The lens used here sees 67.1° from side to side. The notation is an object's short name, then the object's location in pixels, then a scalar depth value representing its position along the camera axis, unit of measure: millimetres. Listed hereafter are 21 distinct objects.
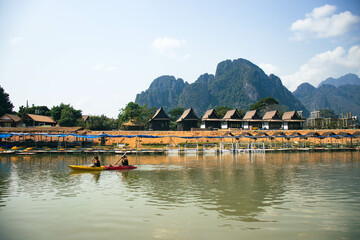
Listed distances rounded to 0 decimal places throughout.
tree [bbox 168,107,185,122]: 116019
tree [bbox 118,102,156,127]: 83094
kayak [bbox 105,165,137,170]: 24336
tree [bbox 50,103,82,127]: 68750
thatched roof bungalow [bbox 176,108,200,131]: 66875
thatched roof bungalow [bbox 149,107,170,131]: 65875
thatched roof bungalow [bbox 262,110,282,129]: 68062
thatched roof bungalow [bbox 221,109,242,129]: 67750
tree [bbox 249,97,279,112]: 92069
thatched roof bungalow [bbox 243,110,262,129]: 68000
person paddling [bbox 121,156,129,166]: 25248
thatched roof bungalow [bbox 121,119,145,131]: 64125
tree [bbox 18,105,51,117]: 76269
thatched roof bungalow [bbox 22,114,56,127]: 62906
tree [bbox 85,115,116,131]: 67875
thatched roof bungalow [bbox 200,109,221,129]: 68562
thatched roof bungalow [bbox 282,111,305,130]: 67812
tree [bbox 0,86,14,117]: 69938
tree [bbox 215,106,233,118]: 95712
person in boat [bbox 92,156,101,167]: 24406
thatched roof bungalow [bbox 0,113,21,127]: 62594
